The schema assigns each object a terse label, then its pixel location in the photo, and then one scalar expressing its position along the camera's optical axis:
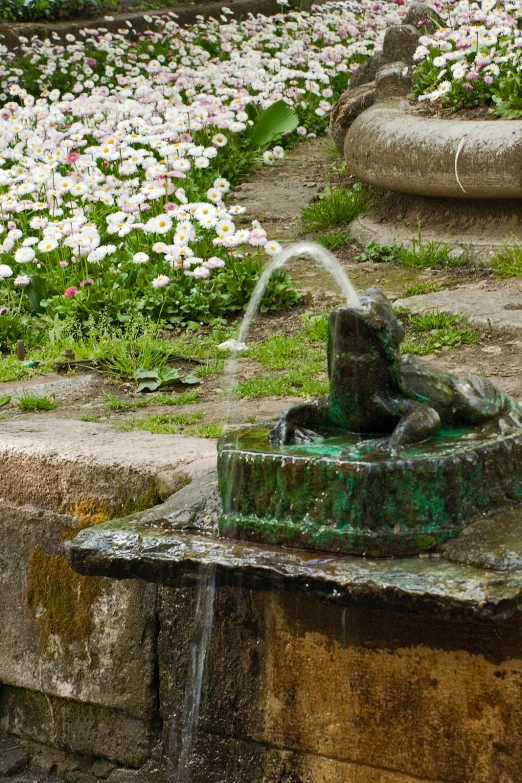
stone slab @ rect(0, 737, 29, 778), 7.32
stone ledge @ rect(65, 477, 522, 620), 4.79
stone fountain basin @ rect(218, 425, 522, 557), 5.27
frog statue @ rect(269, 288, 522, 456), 5.54
